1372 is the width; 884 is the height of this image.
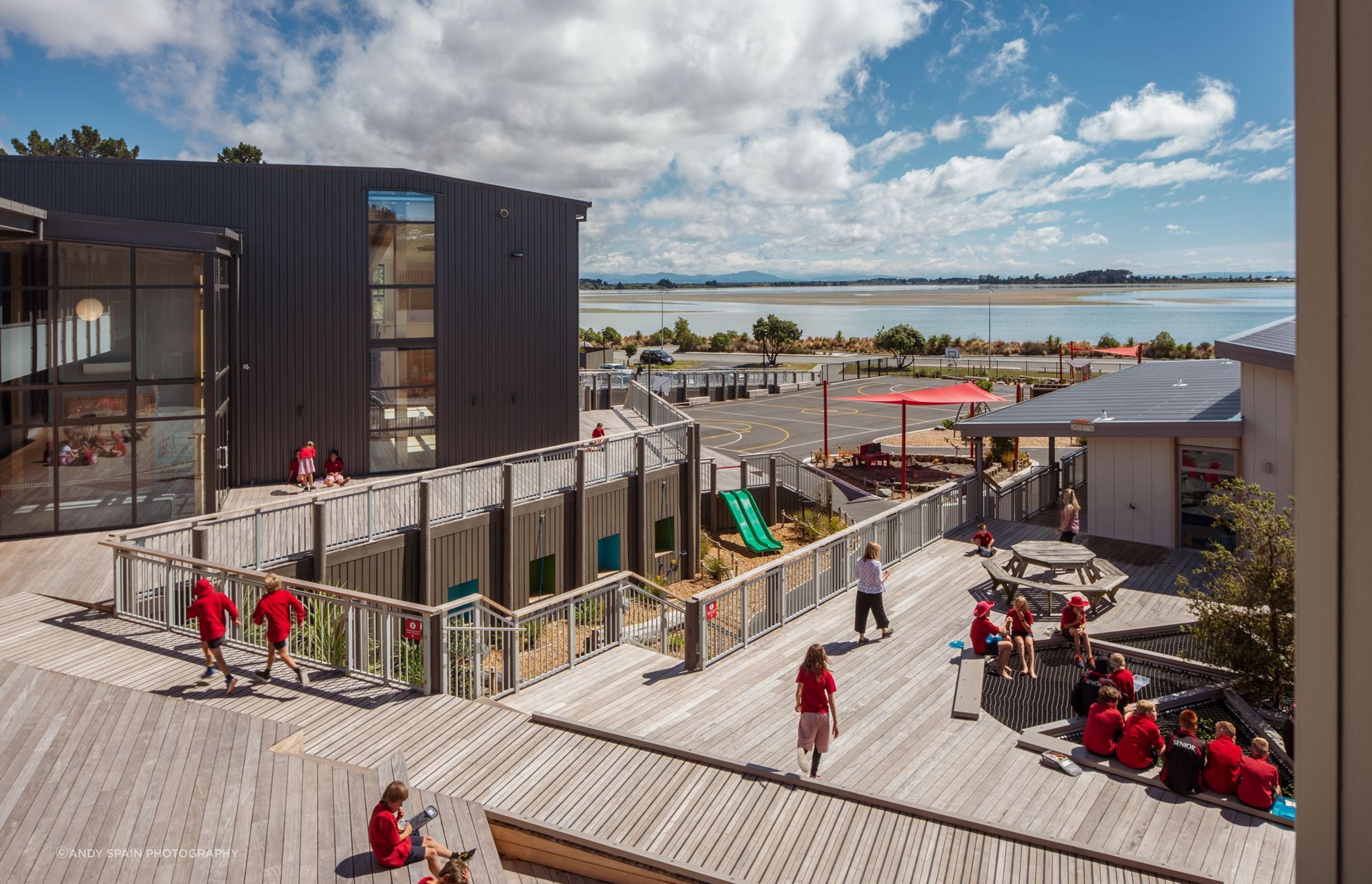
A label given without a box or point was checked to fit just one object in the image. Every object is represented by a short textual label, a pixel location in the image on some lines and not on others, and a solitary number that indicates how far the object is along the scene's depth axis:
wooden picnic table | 14.41
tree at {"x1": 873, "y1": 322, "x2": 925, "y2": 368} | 64.50
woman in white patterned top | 12.47
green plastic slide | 25.48
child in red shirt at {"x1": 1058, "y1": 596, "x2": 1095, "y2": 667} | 11.93
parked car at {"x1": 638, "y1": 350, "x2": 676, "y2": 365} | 70.44
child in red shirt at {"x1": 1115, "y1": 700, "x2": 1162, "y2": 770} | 9.02
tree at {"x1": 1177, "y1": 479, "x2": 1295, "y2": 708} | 10.46
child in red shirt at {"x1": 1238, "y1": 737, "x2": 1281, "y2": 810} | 8.14
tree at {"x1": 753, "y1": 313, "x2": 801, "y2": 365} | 71.19
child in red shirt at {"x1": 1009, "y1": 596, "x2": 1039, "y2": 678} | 11.59
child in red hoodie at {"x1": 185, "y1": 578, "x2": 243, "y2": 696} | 9.63
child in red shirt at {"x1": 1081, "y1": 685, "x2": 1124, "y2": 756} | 9.28
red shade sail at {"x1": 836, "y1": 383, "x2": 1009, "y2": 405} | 23.42
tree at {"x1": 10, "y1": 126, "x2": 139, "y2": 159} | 73.12
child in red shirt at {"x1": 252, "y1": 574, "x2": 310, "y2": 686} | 9.66
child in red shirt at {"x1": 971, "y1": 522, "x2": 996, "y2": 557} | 16.95
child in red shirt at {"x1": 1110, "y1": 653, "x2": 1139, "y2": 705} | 10.14
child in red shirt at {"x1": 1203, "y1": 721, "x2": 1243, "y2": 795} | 8.36
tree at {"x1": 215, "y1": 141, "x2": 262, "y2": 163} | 76.06
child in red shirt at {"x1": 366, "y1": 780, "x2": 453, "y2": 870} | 6.98
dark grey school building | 15.77
